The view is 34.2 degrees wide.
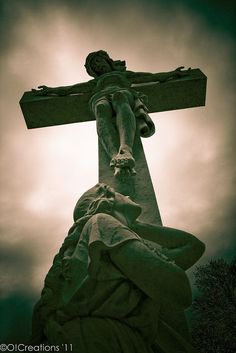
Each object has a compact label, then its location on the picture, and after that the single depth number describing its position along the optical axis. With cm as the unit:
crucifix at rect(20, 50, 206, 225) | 460
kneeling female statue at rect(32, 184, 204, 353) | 279
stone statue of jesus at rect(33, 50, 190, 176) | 509
